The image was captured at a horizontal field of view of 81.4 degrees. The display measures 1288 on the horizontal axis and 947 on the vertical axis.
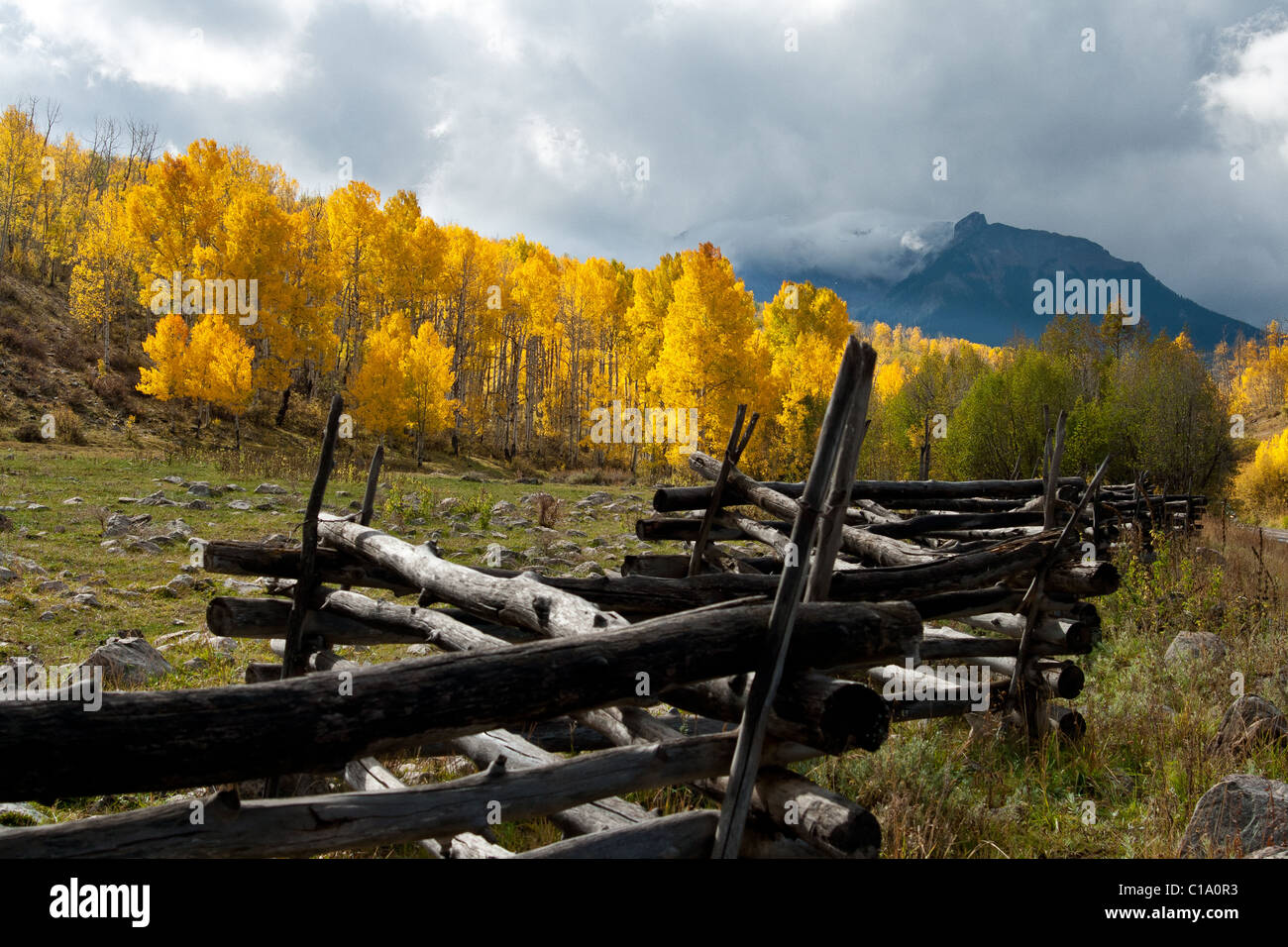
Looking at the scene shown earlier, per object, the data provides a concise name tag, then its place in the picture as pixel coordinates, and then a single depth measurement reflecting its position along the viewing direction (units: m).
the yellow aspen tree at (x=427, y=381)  31.62
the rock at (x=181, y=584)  9.04
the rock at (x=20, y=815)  4.02
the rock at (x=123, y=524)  11.56
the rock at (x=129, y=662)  5.80
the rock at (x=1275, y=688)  6.26
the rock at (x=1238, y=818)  3.80
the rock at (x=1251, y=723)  5.22
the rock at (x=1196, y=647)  7.40
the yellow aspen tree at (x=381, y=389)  30.23
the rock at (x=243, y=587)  9.09
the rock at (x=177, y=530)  11.71
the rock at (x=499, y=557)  11.12
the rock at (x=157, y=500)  14.16
